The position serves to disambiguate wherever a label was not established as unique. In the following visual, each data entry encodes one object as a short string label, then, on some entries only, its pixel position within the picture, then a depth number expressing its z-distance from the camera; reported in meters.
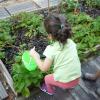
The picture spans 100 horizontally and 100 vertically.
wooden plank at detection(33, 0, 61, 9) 2.40
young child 1.34
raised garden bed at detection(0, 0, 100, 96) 1.66
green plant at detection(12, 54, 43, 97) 1.63
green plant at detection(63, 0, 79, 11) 2.27
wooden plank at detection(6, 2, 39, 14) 2.33
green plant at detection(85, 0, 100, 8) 2.34
